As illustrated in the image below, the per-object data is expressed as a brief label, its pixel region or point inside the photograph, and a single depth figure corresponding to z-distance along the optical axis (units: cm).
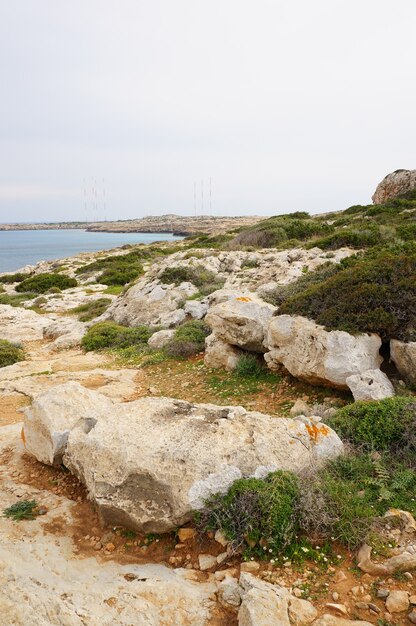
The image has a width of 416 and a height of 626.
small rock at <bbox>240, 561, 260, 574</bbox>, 391
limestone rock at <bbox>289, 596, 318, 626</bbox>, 337
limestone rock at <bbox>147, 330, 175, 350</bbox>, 1349
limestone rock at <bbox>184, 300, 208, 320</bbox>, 1504
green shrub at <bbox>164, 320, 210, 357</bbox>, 1229
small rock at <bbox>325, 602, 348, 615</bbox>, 344
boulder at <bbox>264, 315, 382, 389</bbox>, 766
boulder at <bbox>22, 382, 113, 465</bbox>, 580
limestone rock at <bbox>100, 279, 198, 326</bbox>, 1759
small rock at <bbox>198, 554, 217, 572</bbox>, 409
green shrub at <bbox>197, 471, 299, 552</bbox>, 416
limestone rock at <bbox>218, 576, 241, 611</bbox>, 362
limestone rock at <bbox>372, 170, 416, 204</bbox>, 3725
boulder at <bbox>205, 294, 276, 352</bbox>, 1034
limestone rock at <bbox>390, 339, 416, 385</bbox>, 750
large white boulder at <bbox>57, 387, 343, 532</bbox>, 453
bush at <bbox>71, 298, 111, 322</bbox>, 2117
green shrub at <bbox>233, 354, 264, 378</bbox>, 993
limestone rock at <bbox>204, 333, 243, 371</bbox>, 1054
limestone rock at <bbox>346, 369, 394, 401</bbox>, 695
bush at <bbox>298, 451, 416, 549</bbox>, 420
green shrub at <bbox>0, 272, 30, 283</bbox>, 3892
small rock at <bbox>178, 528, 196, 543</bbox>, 441
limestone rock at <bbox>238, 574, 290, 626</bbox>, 332
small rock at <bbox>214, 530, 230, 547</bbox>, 424
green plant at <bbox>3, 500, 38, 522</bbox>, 479
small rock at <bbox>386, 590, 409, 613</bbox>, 345
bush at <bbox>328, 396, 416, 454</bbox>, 563
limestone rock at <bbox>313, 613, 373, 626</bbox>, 332
